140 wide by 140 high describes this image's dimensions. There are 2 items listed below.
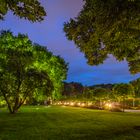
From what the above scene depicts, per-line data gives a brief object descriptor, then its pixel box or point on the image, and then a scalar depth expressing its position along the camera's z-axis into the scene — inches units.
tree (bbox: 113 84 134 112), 1427.9
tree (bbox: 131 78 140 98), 1375.0
